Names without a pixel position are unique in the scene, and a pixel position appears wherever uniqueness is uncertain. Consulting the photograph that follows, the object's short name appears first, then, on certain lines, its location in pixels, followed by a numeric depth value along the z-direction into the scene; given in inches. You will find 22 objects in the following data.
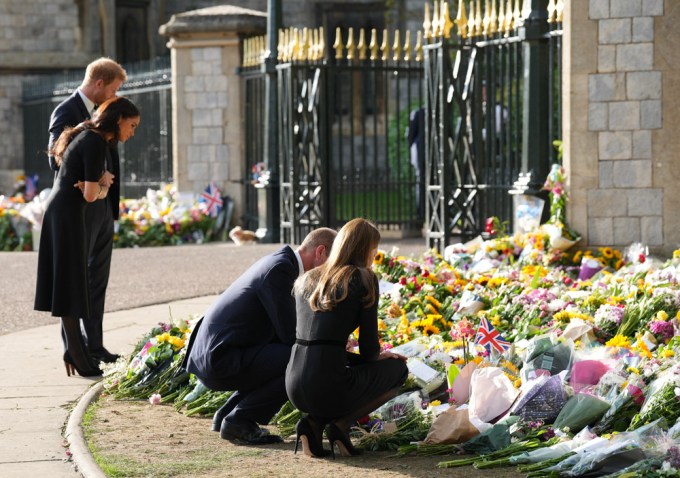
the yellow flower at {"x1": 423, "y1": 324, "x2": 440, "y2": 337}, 480.9
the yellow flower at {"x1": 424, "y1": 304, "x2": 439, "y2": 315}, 517.3
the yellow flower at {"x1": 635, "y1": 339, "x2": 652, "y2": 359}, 407.1
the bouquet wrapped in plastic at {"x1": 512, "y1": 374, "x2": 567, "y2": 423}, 376.2
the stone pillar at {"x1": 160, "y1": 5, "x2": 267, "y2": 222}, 1103.8
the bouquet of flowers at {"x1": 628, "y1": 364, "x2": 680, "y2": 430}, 357.9
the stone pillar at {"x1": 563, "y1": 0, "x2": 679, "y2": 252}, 641.5
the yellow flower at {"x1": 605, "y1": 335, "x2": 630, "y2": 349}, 426.2
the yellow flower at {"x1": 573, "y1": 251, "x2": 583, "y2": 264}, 634.1
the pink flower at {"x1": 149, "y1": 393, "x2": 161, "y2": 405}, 445.7
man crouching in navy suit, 388.8
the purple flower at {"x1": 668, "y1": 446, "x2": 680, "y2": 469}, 327.4
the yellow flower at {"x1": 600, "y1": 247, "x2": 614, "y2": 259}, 624.2
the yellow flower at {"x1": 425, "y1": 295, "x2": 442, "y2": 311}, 525.7
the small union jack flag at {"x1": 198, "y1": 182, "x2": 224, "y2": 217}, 1111.8
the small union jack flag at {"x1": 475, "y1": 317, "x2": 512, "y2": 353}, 433.1
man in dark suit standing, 509.3
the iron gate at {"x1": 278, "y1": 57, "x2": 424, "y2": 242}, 989.5
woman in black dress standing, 486.1
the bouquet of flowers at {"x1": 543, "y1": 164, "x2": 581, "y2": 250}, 640.0
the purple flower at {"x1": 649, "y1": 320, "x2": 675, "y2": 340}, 445.2
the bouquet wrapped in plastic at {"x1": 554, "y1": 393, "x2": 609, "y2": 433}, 366.8
